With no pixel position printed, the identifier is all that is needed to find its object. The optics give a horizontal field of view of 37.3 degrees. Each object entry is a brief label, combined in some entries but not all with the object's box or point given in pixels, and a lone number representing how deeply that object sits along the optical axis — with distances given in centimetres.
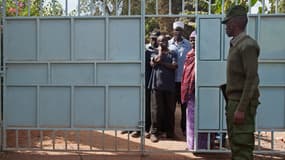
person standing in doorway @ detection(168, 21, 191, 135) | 717
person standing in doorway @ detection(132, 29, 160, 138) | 720
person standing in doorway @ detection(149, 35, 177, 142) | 680
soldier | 357
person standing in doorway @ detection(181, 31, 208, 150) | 573
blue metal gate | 545
